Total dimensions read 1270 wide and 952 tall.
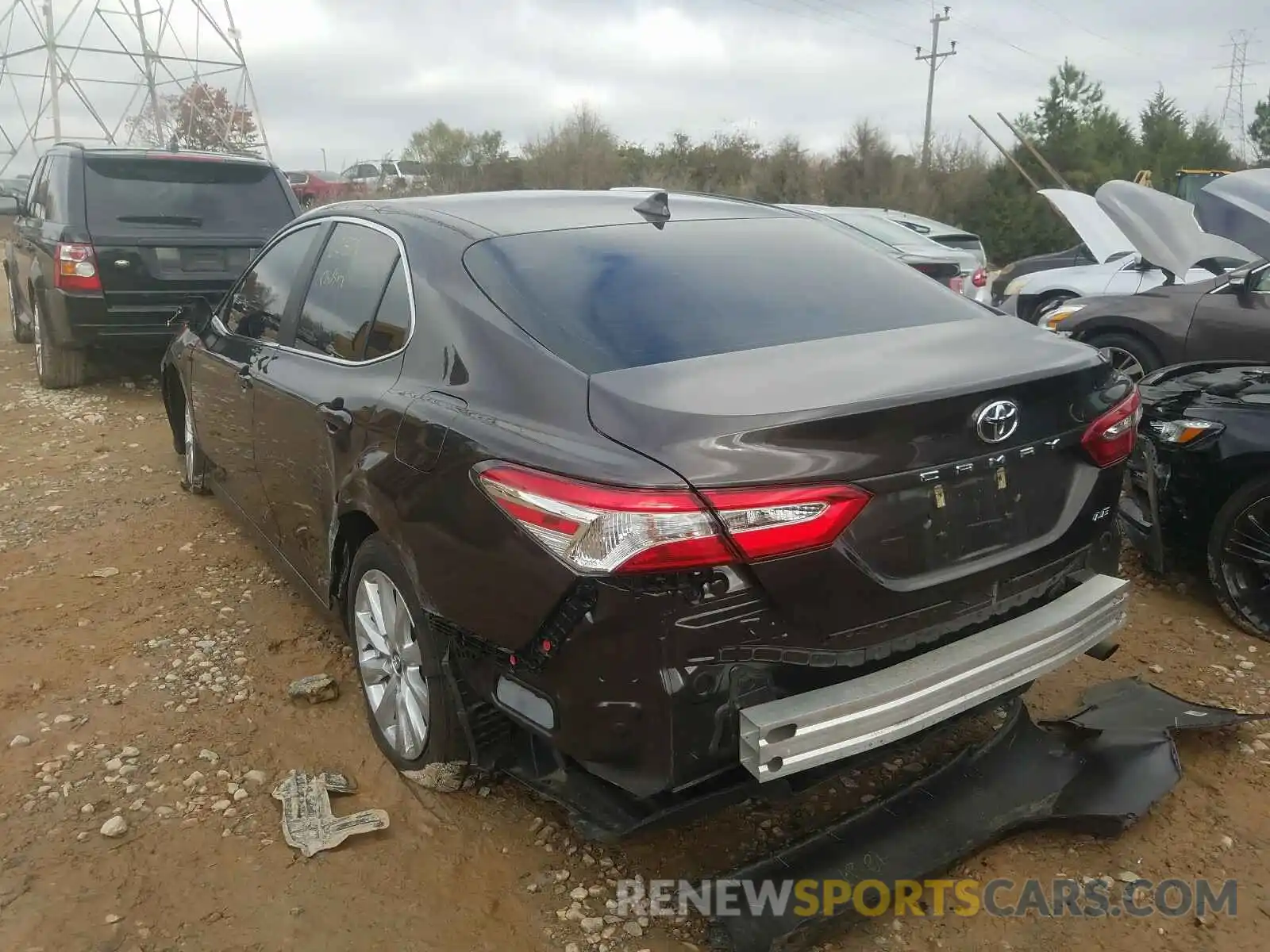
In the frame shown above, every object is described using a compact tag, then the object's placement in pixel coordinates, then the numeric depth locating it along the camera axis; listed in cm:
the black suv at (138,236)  731
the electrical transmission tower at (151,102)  2694
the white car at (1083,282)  1035
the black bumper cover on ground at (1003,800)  237
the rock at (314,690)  344
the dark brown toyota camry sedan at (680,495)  200
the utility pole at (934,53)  4116
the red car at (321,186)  2894
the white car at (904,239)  920
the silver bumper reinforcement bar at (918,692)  203
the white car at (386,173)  3406
